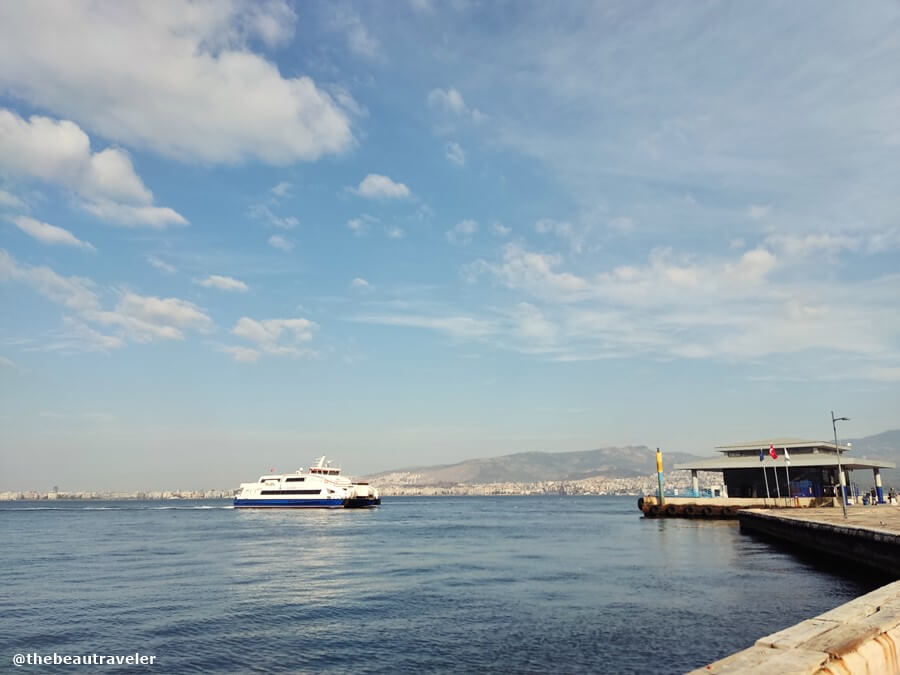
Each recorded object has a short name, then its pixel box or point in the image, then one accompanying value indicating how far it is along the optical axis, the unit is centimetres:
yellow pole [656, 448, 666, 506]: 8900
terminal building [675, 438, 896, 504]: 7912
